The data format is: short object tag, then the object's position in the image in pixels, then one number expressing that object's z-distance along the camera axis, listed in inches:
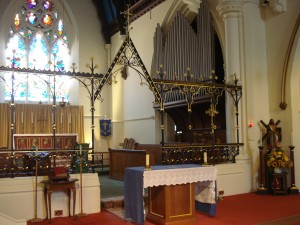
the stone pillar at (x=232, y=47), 338.6
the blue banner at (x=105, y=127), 580.1
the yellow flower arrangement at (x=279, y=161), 310.0
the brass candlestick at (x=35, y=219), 225.4
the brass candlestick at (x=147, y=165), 213.9
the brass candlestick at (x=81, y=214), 237.6
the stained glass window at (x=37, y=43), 559.5
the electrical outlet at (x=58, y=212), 236.8
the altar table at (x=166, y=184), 208.8
